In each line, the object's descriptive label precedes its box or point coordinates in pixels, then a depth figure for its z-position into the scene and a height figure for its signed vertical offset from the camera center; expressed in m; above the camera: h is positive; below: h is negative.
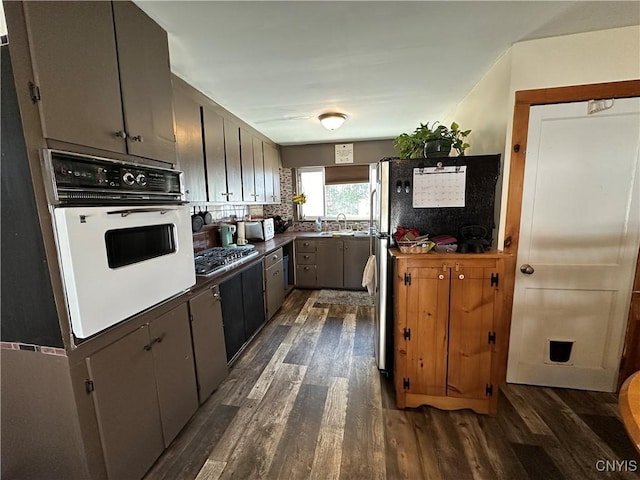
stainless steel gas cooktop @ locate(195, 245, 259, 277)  2.02 -0.44
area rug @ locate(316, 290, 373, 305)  3.72 -1.34
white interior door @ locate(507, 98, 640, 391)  1.69 -0.30
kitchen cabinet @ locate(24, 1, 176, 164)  0.94 +0.55
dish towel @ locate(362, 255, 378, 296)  2.18 -0.58
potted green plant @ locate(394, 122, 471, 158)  1.83 +0.41
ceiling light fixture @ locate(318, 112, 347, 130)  2.87 +0.90
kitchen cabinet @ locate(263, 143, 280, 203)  3.76 +0.46
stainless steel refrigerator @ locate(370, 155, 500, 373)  1.79 -0.05
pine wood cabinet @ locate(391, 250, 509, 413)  1.62 -0.78
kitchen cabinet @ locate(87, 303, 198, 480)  1.12 -0.88
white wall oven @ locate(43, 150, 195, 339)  0.96 -0.12
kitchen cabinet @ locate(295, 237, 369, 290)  3.98 -0.86
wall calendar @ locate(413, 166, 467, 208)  1.81 +0.11
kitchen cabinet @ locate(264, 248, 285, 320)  2.99 -0.90
